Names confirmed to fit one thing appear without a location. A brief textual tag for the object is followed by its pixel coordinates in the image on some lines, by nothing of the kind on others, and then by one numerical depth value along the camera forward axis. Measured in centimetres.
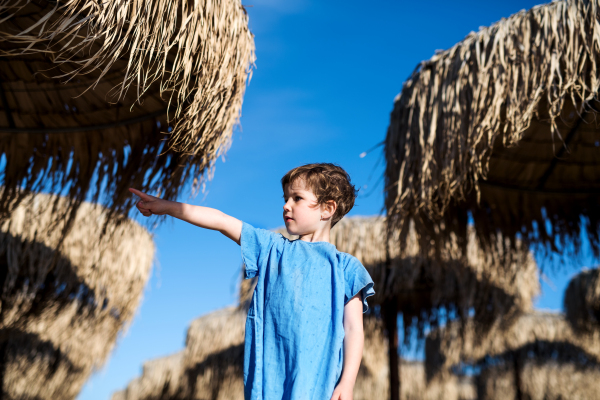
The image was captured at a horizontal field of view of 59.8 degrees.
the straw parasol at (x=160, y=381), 1255
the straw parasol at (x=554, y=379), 1124
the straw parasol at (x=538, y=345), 1011
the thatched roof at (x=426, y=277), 532
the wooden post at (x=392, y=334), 606
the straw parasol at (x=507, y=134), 257
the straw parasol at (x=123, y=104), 180
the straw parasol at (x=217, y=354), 972
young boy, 133
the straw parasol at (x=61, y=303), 470
